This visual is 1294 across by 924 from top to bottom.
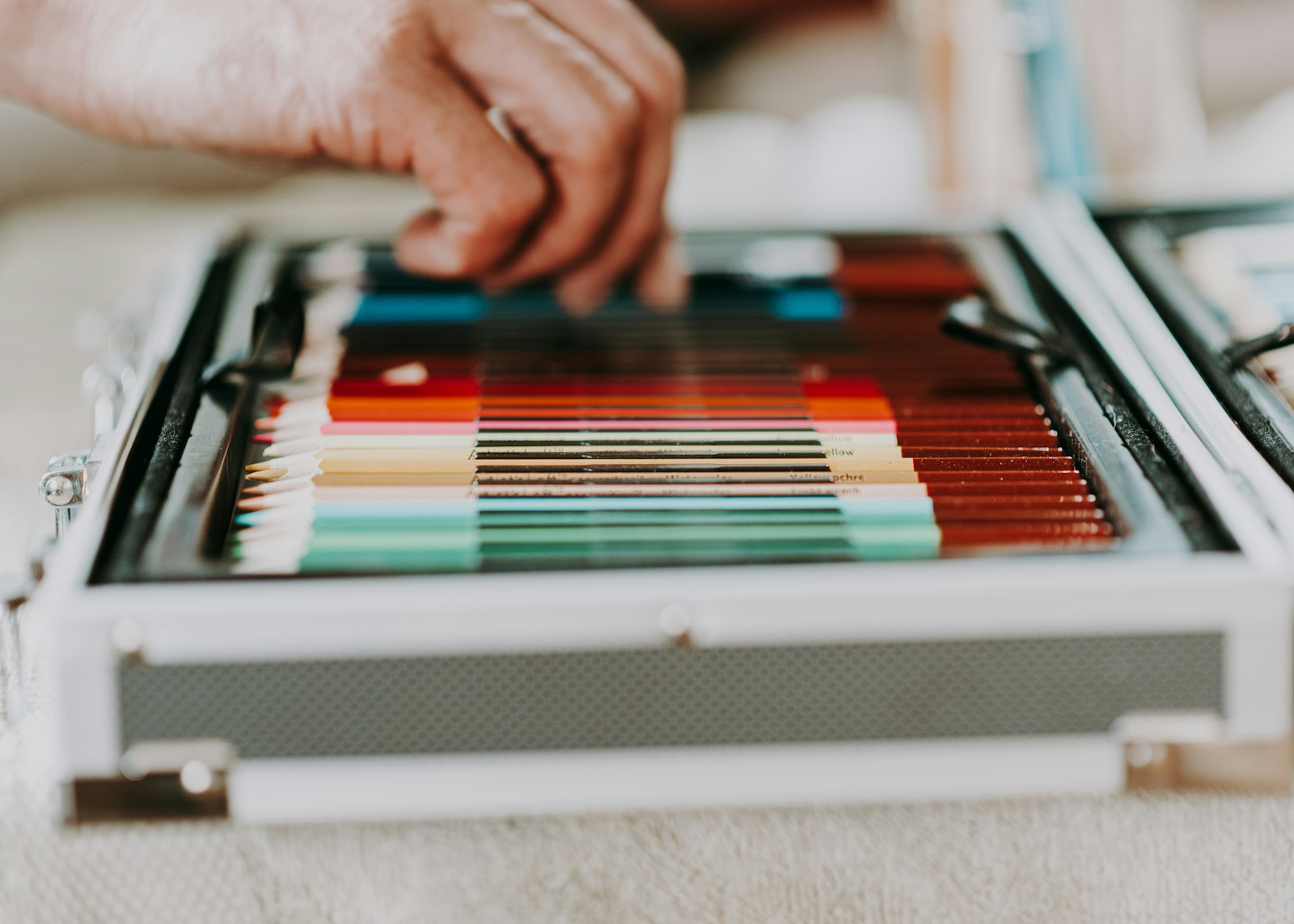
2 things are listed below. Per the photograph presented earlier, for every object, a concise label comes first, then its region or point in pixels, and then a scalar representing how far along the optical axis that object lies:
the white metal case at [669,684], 0.37
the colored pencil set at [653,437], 0.43
